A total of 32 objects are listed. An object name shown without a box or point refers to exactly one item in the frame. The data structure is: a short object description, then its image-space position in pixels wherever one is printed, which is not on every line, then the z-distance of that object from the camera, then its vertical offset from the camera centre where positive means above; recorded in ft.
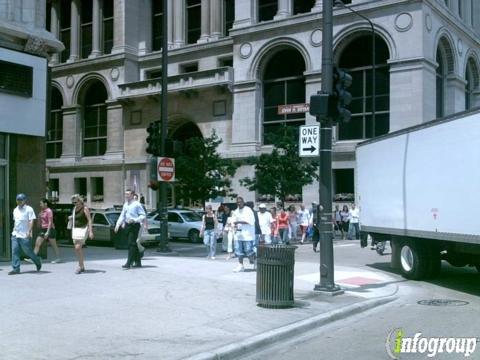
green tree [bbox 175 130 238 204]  108.37 +5.13
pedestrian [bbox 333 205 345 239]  107.24 -4.12
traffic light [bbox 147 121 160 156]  67.61 +6.77
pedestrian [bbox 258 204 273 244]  59.52 -2.43
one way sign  38.14 +3.79
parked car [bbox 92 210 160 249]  79.25 -4.09
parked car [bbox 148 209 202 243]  90.89 -3.78
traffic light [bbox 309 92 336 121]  36.68 +5.89
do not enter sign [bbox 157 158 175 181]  65.21 +3.34
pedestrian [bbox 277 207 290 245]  77.66 -3.44
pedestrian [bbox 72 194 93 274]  44.14 -1.83
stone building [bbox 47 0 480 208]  118.21 +29.63
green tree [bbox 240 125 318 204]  100.17 +4.86
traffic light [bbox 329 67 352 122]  37.17 +6.59
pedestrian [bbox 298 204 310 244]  89.45 -3.22
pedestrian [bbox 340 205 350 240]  107.76 -3.29
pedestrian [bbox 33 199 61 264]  51.96 -2.70
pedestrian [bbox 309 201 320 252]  72.32 -4.62
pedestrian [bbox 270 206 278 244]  73.87 -3.96
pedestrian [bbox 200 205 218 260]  60.85 -3.26
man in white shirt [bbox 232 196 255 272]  47.73 -2.60
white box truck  36.24 +0.47
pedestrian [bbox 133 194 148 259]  48.35 -3.59
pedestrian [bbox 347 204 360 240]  99.25 -4.46
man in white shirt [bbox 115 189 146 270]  47.91 -2.05
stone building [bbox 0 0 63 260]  53.31 +8.89
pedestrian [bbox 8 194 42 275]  43.06 -2.61
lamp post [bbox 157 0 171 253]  66.44 +6.23
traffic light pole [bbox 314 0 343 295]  37.01 +1.33
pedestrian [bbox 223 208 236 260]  58.96 -3.79
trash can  31.32 -3.98
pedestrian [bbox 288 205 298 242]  88.28 -3.72
